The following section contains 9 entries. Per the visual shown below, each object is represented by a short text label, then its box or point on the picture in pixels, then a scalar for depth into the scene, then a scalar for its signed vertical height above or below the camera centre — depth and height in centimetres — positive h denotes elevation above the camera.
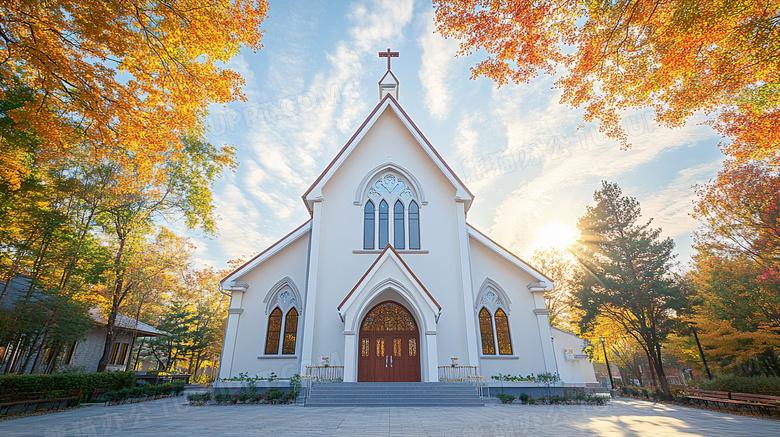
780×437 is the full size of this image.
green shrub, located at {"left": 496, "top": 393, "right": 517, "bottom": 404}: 1198 -128
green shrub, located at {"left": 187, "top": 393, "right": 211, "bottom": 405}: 1182 -126
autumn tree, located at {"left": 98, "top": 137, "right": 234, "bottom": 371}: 1755 +821
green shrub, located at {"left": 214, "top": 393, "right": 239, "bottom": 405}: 1166 -126
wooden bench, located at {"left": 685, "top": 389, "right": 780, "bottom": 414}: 1044 -133
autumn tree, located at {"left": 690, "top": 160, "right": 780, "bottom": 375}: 1442 +398
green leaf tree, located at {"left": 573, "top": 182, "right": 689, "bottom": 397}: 1944 +484
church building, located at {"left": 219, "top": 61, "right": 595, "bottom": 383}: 1282 +288
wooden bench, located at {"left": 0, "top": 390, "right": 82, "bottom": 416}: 862 -108
